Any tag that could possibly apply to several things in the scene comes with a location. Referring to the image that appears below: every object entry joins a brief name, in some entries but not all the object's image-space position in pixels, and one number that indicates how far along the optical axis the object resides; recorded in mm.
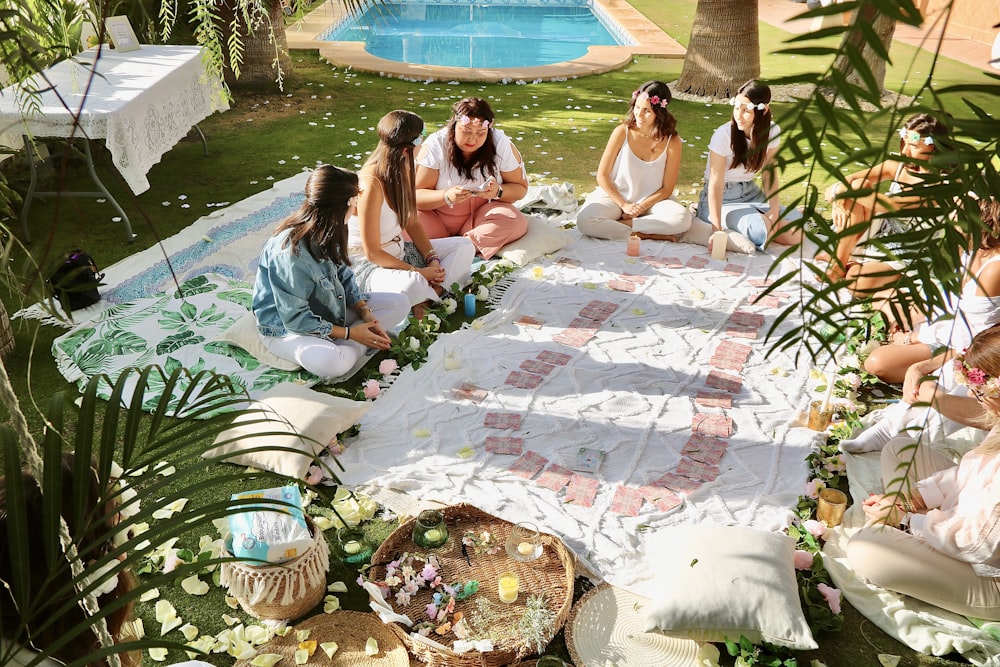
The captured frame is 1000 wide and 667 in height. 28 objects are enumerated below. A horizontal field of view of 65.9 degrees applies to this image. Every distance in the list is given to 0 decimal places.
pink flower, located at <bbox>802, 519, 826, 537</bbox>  3047
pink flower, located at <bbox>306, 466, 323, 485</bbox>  3273
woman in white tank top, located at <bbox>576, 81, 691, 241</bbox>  5547
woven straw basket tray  2484
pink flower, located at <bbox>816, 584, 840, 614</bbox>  2738
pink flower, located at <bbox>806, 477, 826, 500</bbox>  3281
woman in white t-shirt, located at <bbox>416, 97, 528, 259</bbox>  5043
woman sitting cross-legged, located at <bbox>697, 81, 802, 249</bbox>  5074
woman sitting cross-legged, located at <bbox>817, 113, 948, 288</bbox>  4285
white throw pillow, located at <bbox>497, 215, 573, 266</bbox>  5238
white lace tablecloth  4898
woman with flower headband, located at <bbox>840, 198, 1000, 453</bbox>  3361
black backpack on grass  4274
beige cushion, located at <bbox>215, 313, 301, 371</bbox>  4039
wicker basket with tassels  2566
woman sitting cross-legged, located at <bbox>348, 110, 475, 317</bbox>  4391
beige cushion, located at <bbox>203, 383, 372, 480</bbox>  3266
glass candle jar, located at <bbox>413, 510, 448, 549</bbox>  2863
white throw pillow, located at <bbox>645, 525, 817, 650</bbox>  2506
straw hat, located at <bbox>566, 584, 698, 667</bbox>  2555
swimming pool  13531
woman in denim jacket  3746
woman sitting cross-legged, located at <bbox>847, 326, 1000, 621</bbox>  2572
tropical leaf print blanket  3949
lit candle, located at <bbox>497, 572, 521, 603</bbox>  2688
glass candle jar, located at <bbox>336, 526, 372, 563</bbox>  2912
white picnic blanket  3217
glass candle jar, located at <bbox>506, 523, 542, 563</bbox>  2861
